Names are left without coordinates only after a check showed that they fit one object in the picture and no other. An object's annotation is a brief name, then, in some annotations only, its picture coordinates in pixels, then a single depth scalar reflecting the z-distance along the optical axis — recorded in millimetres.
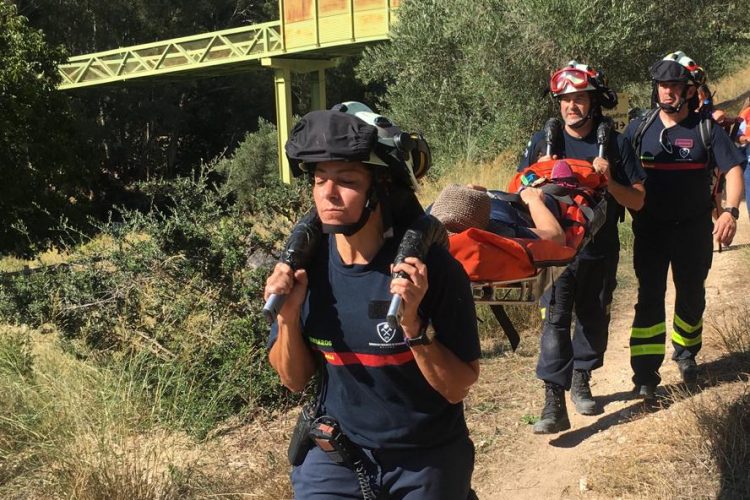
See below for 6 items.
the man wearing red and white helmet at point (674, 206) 4965
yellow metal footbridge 21984
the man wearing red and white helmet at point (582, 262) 4605
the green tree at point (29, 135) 14688
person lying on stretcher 3379
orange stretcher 3273
